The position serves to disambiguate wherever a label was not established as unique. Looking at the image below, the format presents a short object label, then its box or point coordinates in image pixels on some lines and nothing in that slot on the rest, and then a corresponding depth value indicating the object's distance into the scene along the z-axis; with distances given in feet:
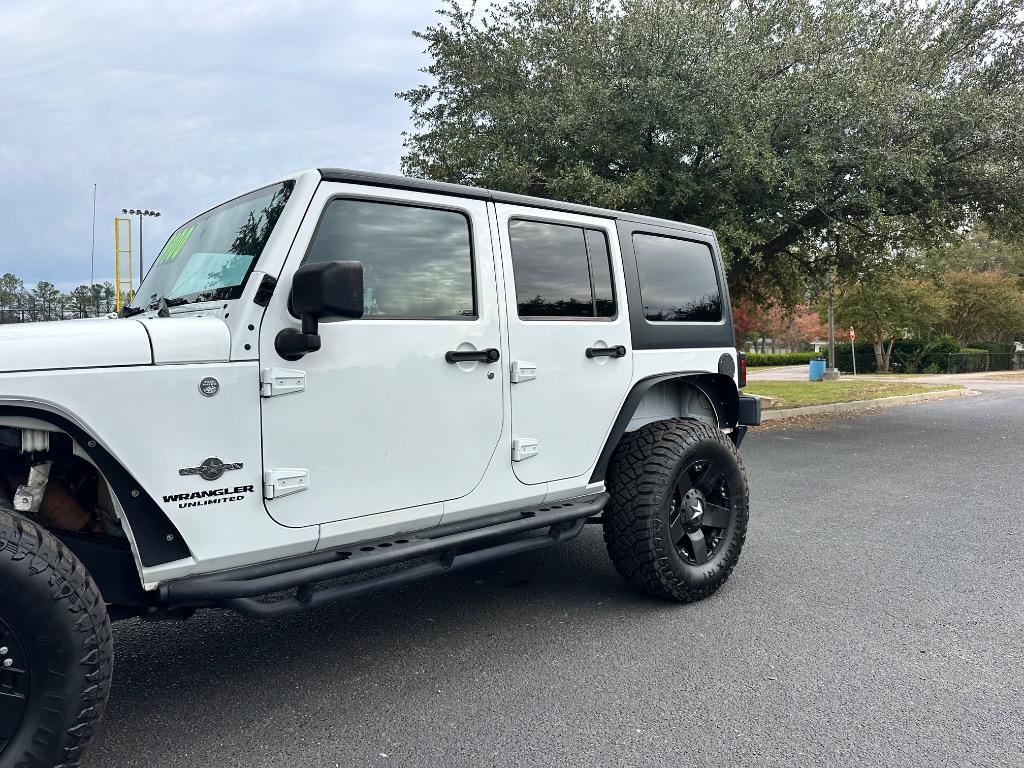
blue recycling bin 89.66
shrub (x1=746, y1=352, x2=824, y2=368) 150.56
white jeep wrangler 6.91
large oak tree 32.42
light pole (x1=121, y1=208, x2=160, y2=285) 76.23
